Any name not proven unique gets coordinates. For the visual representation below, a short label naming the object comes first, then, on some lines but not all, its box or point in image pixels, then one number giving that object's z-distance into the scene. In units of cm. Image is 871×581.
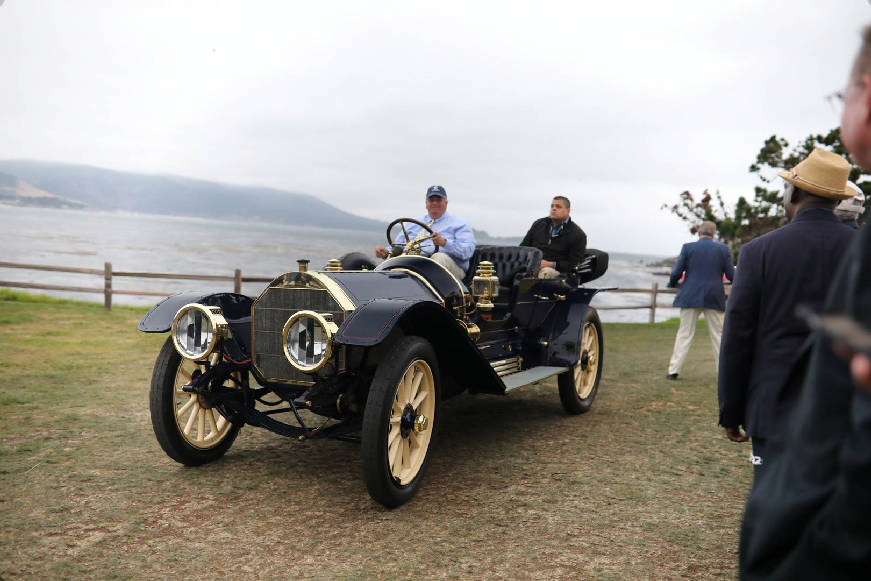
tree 1762
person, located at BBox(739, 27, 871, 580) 80
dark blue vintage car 330
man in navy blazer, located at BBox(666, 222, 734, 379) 714
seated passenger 624
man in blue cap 494
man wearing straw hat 213
